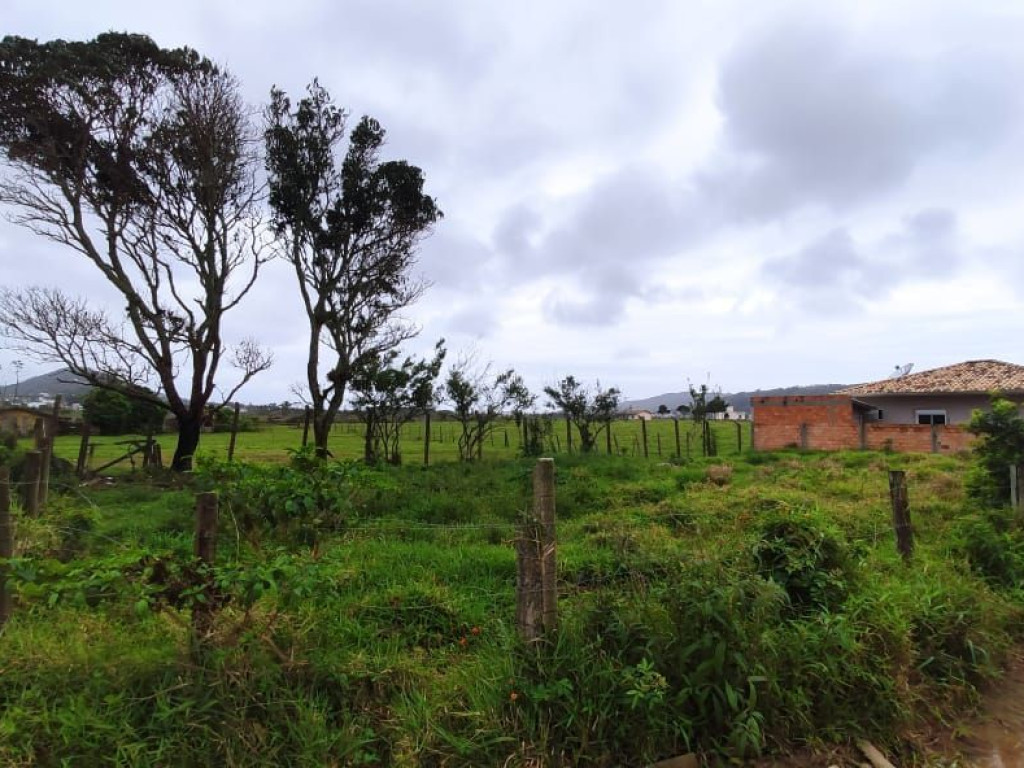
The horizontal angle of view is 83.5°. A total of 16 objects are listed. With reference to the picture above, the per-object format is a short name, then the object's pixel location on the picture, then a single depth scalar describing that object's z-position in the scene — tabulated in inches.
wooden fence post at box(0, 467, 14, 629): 106.3
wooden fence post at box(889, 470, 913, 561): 168.2
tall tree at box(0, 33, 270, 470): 466.6
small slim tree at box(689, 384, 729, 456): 693.3
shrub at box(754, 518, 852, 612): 130.1
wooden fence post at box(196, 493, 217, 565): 103.4
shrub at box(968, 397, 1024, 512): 217.6
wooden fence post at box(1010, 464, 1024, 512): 207.3
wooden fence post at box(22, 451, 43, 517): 177.9
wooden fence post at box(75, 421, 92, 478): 449.6
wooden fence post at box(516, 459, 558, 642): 109.2
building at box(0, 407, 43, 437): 643.5
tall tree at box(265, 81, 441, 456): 560.4
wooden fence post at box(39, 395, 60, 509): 223.0
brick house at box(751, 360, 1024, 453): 651.5
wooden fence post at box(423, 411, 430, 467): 603.8
